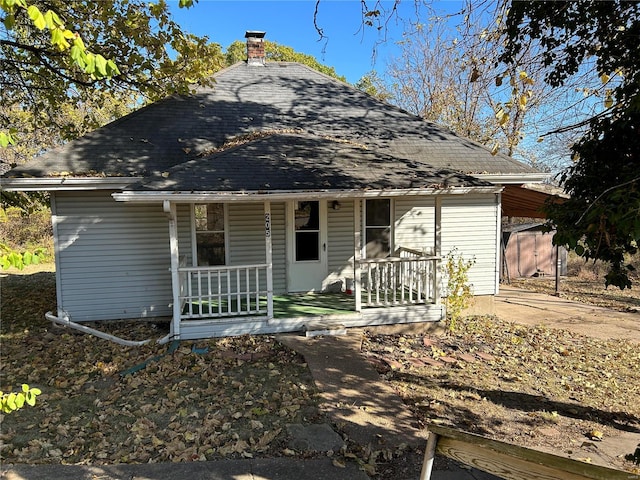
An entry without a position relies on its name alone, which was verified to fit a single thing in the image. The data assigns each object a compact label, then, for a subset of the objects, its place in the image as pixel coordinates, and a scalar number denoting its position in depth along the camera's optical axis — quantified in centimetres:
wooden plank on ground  180
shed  1791
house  776
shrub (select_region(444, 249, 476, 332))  857
